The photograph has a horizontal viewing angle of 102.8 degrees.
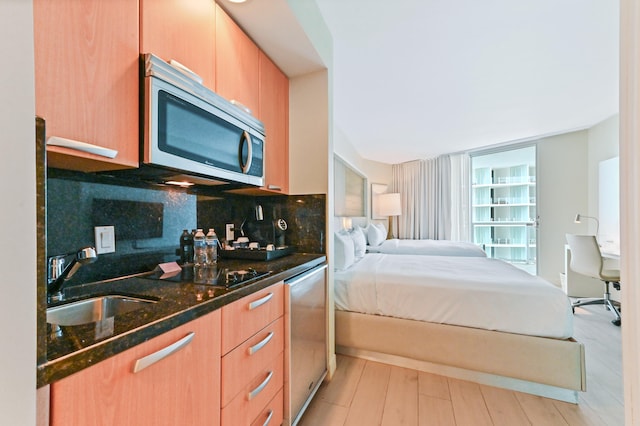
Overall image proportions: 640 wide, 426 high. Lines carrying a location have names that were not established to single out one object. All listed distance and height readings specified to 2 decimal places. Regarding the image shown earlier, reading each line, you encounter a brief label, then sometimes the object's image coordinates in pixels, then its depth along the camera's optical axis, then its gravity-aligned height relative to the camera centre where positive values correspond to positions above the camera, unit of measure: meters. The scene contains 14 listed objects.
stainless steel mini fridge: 1.28 -0.73
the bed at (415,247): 3.87 -0.55
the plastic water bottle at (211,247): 1.45 -0.20
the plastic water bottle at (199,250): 1.42 -0.21
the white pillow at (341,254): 2.28 -0.37
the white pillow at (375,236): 4.26 -0.40
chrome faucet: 0.79 -0.18
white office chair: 2.83 -0.61
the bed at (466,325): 1.66 -0.82
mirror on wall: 3.46 +0.36
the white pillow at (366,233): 4.30 -0.36
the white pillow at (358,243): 3.06 -0.38
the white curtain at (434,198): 5.16 +0.31
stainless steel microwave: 0.91 +0.37
